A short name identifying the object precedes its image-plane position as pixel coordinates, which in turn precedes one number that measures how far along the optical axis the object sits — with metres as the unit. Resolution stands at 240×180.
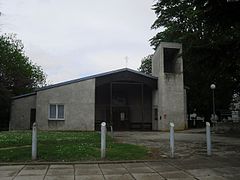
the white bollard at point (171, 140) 7.42
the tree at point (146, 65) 41.69
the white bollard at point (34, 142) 6.69
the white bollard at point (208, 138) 7.87
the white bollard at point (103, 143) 7.04
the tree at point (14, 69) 30.06
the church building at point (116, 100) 21.13
